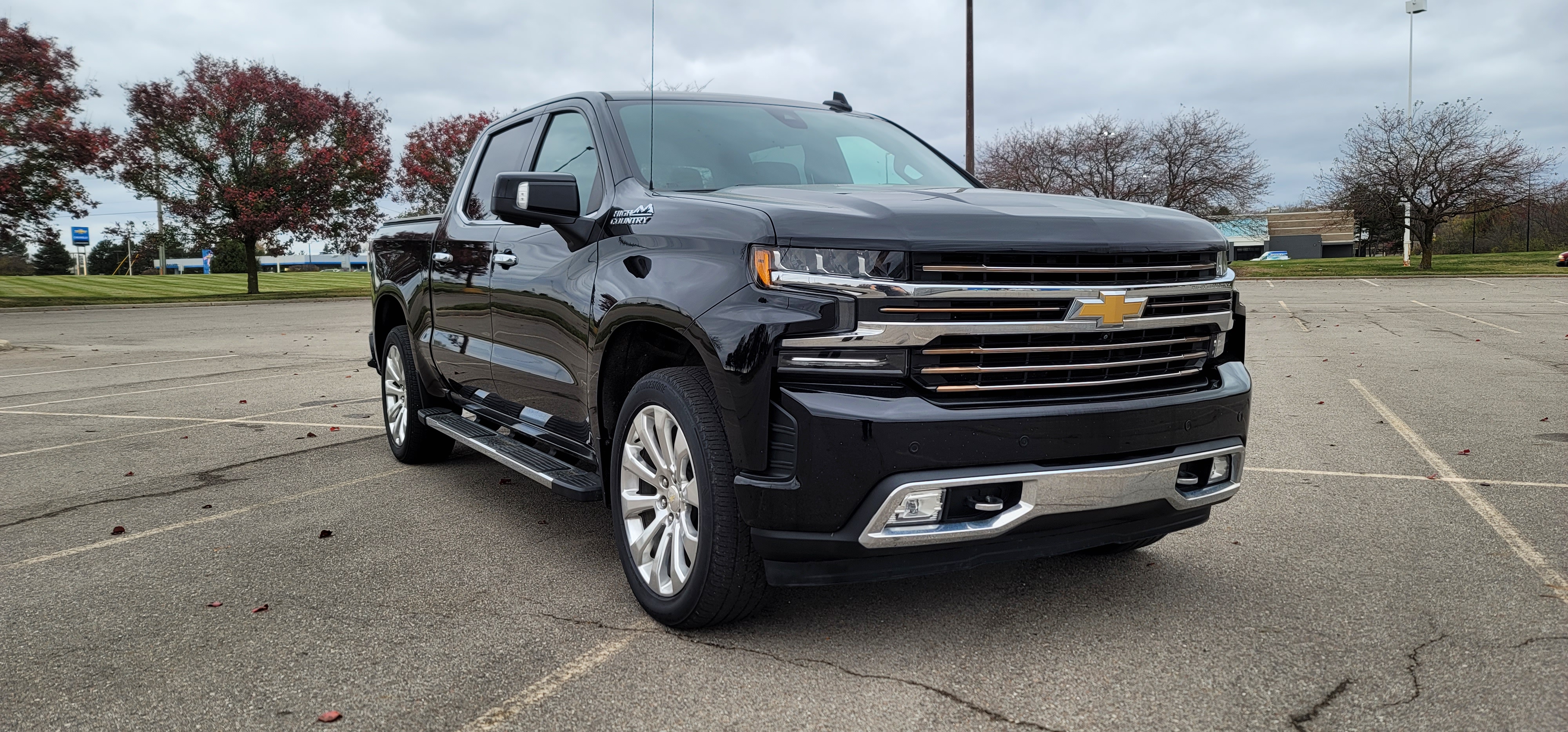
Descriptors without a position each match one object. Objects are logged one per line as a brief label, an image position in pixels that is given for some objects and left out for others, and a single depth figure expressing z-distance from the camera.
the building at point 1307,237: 89.69
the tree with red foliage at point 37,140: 26.36
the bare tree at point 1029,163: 42.88
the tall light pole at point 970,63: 23.09
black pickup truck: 3.11
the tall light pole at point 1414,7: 52.81
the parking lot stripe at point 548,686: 2.95
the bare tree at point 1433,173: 40.59
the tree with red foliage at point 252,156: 33.59
